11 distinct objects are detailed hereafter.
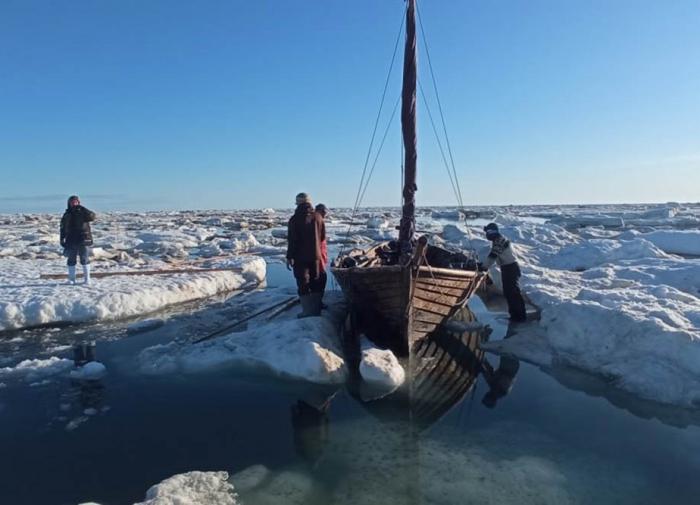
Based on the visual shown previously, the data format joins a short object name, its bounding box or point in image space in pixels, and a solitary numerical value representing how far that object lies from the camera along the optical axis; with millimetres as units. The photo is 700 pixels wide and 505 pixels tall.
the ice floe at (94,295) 9164
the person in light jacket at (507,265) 9070
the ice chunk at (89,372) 6508
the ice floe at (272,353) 6434
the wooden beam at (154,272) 12203
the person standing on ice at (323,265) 8445
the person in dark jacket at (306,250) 8008
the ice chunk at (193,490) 3762
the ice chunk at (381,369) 6316
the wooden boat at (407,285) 7242
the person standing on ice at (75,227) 10461
